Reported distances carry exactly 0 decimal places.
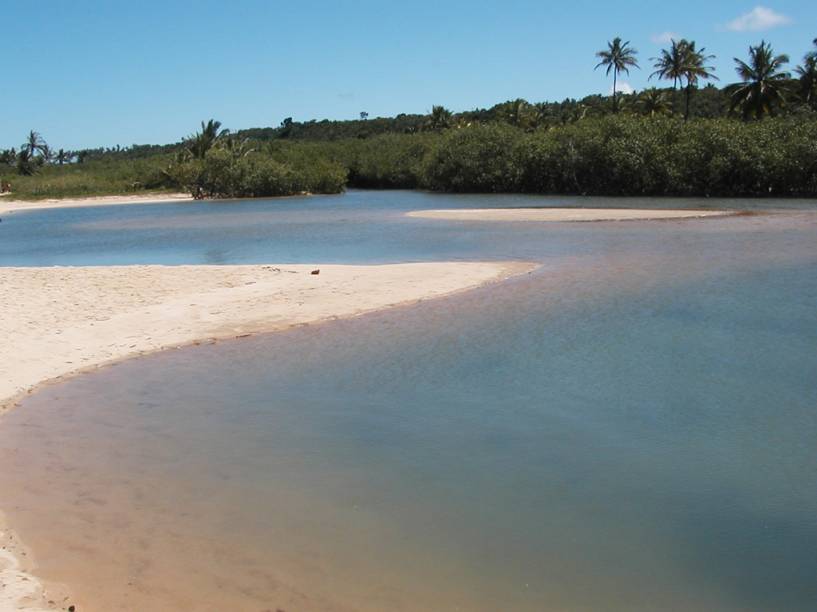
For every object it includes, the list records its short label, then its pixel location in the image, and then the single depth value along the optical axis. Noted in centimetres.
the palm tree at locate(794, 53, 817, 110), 6525
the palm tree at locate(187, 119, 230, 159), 7975
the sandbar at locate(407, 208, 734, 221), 3922
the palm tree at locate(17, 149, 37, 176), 10375
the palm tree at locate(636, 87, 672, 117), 7825
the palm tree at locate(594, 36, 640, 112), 8131
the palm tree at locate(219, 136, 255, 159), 7481
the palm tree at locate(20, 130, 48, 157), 10581
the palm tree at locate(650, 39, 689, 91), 7294
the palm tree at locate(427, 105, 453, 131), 10238
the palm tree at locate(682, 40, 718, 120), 7269
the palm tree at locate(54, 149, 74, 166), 12299
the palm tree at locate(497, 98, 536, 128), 8938
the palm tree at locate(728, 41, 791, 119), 6109
